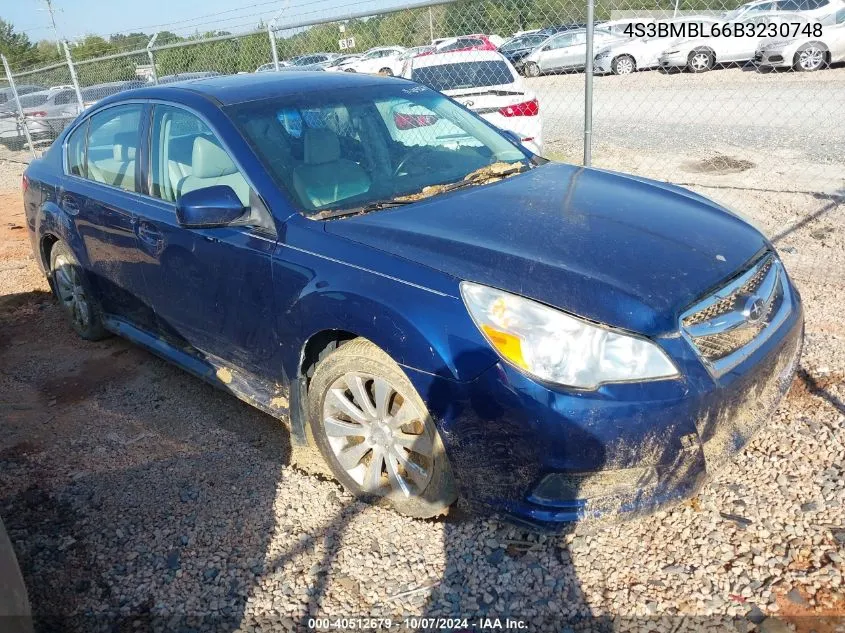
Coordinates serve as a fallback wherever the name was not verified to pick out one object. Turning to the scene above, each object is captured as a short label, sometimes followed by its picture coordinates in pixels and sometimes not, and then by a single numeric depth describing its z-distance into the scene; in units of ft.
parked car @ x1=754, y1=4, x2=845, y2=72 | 45.37
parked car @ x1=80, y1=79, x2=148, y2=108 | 41.95
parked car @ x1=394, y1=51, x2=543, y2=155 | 26.03
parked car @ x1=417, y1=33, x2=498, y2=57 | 29.53
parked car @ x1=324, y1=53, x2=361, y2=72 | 51.19
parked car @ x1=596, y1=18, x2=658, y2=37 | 51.74
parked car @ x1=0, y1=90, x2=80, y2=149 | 48.06
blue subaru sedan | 7.39
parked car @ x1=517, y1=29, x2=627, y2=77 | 59.21
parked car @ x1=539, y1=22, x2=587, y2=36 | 51.75
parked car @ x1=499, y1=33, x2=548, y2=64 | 62.52
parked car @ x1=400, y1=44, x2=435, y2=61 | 32.94
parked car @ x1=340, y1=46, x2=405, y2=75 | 51.19
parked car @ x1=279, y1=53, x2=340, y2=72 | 50.29
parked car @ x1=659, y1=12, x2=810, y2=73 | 52.37
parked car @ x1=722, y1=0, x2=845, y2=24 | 45.21
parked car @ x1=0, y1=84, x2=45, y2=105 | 50.57
